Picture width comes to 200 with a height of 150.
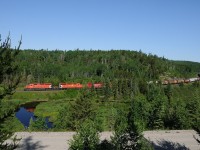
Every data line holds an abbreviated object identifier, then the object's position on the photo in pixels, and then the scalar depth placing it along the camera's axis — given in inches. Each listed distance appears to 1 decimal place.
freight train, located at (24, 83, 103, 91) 4082.1
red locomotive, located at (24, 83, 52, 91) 4064.8
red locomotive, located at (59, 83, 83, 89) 4149.3
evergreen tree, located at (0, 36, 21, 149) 368.0
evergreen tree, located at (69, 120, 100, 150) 545.1
